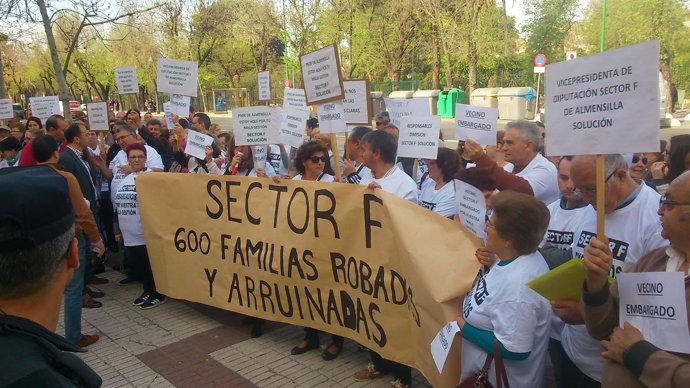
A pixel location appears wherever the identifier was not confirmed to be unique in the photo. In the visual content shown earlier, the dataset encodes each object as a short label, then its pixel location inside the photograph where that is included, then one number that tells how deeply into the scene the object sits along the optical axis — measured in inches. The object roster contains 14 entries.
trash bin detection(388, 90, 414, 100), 1277.1
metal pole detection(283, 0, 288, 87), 1486.2
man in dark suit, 232.2
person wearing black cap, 51.5
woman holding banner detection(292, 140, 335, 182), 191.0
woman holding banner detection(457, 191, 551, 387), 103.0
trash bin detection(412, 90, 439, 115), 1232.8
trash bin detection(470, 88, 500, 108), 1131.9
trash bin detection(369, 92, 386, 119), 1170.5
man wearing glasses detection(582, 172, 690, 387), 77.5
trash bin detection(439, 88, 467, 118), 1221.7
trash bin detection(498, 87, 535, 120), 1085.8
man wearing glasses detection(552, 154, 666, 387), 109.9
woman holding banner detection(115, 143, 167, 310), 233.9
